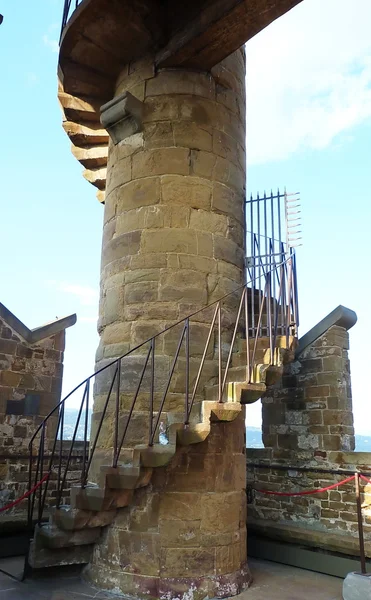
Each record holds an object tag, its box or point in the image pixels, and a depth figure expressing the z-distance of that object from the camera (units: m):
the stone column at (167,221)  5.23
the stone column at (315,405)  6.65
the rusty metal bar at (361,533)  4.67
